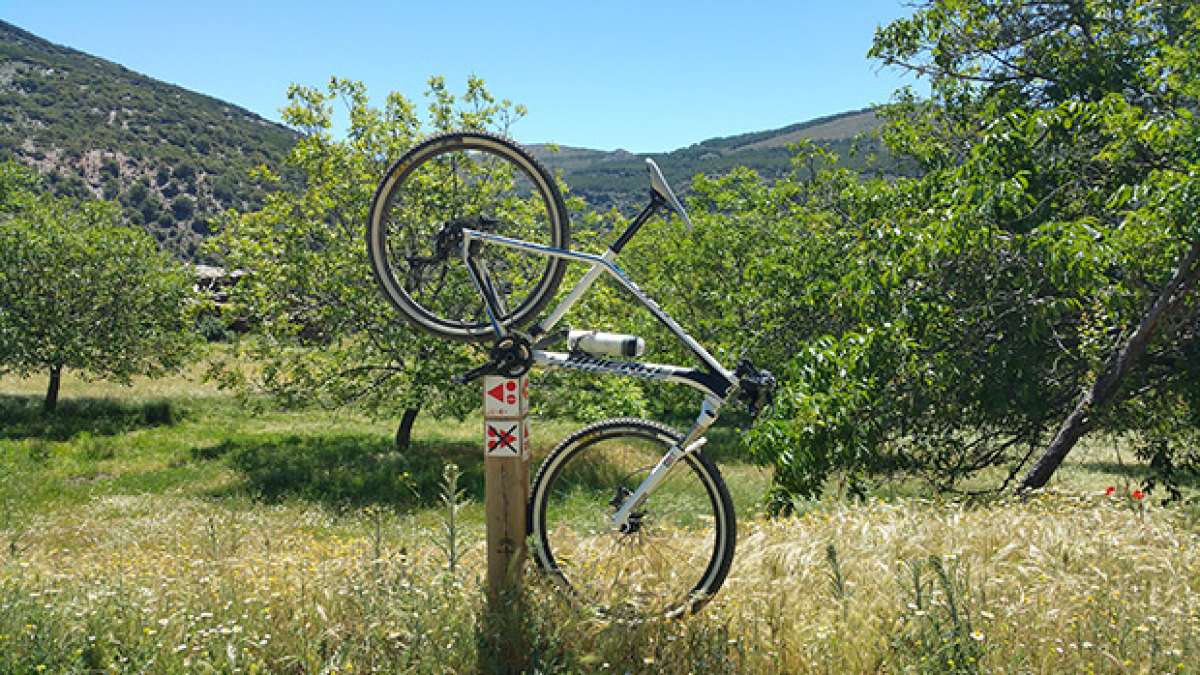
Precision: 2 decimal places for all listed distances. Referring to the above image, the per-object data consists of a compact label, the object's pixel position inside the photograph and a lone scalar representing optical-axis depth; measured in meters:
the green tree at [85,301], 23.91
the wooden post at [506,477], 4.59
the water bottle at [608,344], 4.45
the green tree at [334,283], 17.12
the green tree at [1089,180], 7.21
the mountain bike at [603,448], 4.44
